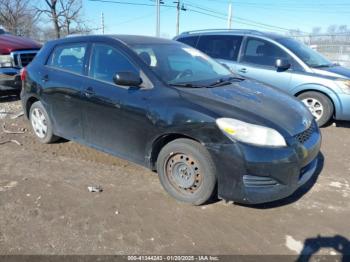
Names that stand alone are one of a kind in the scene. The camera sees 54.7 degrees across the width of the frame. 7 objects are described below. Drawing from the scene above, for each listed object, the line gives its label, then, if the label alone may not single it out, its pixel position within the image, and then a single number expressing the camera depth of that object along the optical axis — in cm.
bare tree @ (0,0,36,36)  3612
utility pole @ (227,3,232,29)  3319
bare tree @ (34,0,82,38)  3225
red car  727
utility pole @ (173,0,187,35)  4326
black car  315
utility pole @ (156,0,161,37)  2925
